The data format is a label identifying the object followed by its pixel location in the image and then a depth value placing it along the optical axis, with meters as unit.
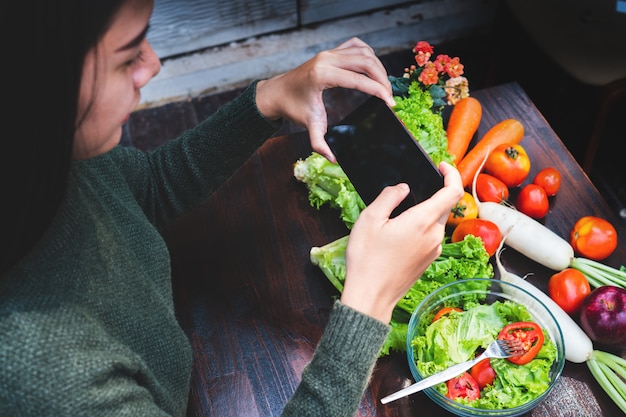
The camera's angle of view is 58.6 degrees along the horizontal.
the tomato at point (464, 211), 1.43
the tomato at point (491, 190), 1.53
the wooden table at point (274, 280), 1.18
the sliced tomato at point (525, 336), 1.14
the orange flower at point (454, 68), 1.48
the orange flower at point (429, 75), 1.48
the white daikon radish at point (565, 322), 1.20
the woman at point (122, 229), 0.67
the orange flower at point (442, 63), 1.49
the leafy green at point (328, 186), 1.42
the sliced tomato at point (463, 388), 1.12
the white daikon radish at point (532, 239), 1.36
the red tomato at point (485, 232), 1.36
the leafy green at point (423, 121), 1.48
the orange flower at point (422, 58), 1.48
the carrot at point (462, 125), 1.62
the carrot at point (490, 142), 1.60
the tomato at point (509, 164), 1.52
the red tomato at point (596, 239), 1.37
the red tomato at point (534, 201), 1.46
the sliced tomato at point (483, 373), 1.15
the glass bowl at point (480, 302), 1.08
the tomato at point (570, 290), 1.29
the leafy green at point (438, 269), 1.28
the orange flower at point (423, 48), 1.49
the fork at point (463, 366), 1.09
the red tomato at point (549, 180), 1.49
